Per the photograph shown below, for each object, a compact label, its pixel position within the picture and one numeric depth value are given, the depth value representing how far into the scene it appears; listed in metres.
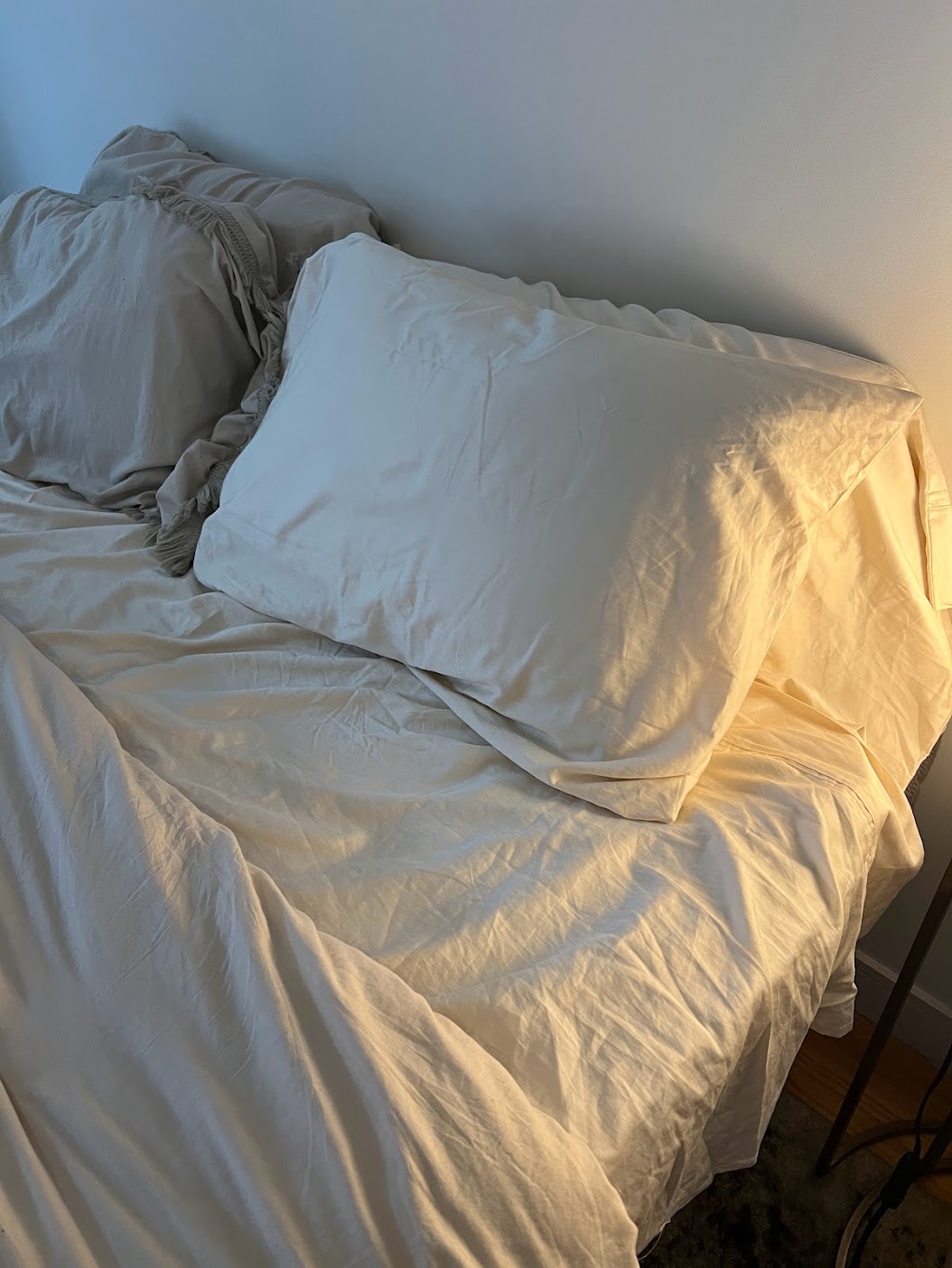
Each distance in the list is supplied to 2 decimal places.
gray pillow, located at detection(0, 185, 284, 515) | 1.35
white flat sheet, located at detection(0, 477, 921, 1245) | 0.72
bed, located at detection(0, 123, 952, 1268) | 0.59
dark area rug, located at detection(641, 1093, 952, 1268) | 1.11
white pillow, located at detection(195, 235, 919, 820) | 0.93
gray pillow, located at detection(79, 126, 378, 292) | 1.45
